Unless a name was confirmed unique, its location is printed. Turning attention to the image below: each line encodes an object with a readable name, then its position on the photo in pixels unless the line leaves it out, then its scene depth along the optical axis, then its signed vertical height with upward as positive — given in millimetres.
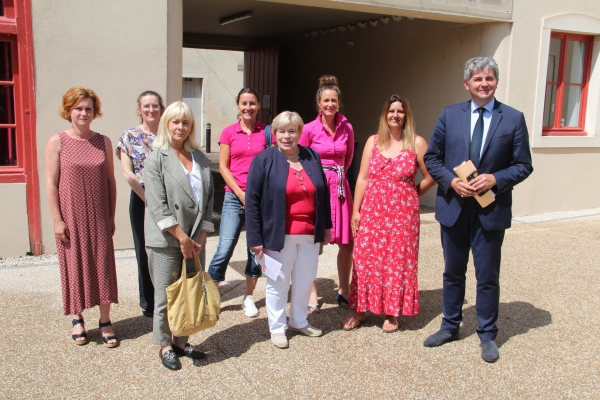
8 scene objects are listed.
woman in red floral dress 3975 -658
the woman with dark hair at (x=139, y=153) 3898 -220
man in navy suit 3545 -302
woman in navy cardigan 3611 -569
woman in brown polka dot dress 3574 -582
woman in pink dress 4238 -140
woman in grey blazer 3273 -498
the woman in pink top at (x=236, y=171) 4320 -365
